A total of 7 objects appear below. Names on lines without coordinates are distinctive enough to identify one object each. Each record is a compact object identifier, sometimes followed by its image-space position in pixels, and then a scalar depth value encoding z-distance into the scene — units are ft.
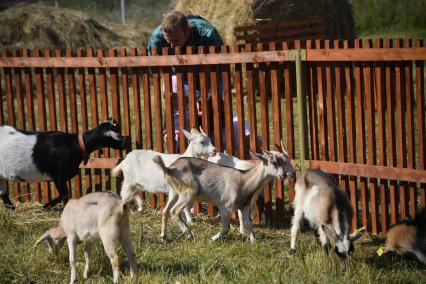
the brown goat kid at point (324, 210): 37.40
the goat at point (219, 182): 44.21
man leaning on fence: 51.99
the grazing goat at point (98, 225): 36.20
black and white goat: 51.60
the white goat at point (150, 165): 48.91
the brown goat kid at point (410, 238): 39.63
